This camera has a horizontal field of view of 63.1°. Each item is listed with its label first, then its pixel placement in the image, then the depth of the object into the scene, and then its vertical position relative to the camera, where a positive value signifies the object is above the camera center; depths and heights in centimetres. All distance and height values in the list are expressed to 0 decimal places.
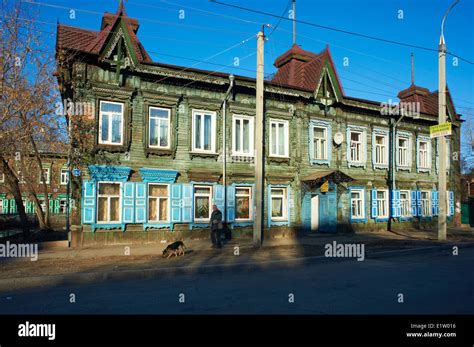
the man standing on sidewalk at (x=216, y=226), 1526 -97
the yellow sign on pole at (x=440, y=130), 1725 +326
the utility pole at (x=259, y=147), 1491 +213
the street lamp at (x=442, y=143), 1819 +280
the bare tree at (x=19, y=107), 1462 +371
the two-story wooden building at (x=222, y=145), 1620 +290
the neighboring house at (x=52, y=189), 4462 +151
